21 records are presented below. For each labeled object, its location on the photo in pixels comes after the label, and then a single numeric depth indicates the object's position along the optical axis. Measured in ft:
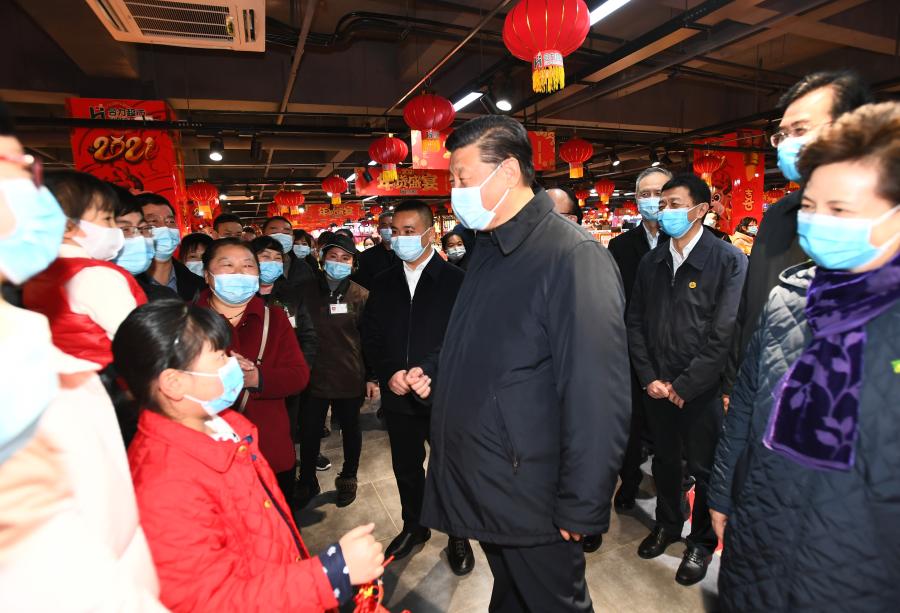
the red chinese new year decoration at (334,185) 44.83
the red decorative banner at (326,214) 80.53
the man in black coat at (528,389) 4.51
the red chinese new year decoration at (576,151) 30.78
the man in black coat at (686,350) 7.89
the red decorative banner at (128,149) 23.21
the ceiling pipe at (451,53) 17.02
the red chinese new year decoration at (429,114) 20.03
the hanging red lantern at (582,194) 63.03
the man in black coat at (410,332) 8.57
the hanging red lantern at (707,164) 38.60
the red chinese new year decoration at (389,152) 27.94
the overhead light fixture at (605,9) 14.15
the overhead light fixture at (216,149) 29.27
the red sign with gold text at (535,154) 28.32
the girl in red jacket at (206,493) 3.27
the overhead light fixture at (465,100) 24.58
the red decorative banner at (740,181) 42.78
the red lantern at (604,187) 55.11
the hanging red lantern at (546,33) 12.34
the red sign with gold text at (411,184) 41.65
